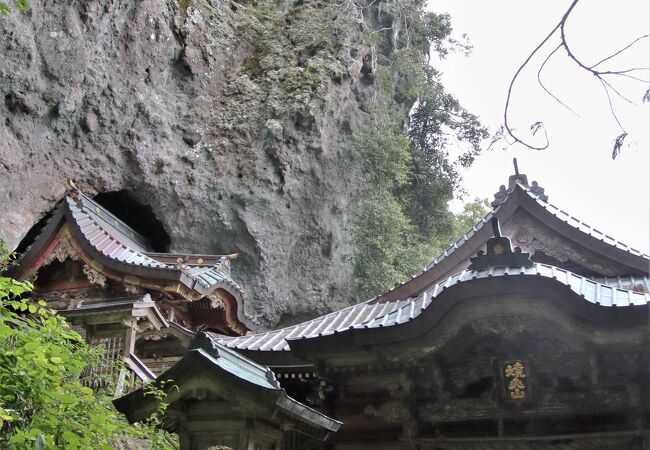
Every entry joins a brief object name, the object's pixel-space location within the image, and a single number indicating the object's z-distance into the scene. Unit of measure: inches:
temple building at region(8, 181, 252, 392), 462.0
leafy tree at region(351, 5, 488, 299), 741.9
